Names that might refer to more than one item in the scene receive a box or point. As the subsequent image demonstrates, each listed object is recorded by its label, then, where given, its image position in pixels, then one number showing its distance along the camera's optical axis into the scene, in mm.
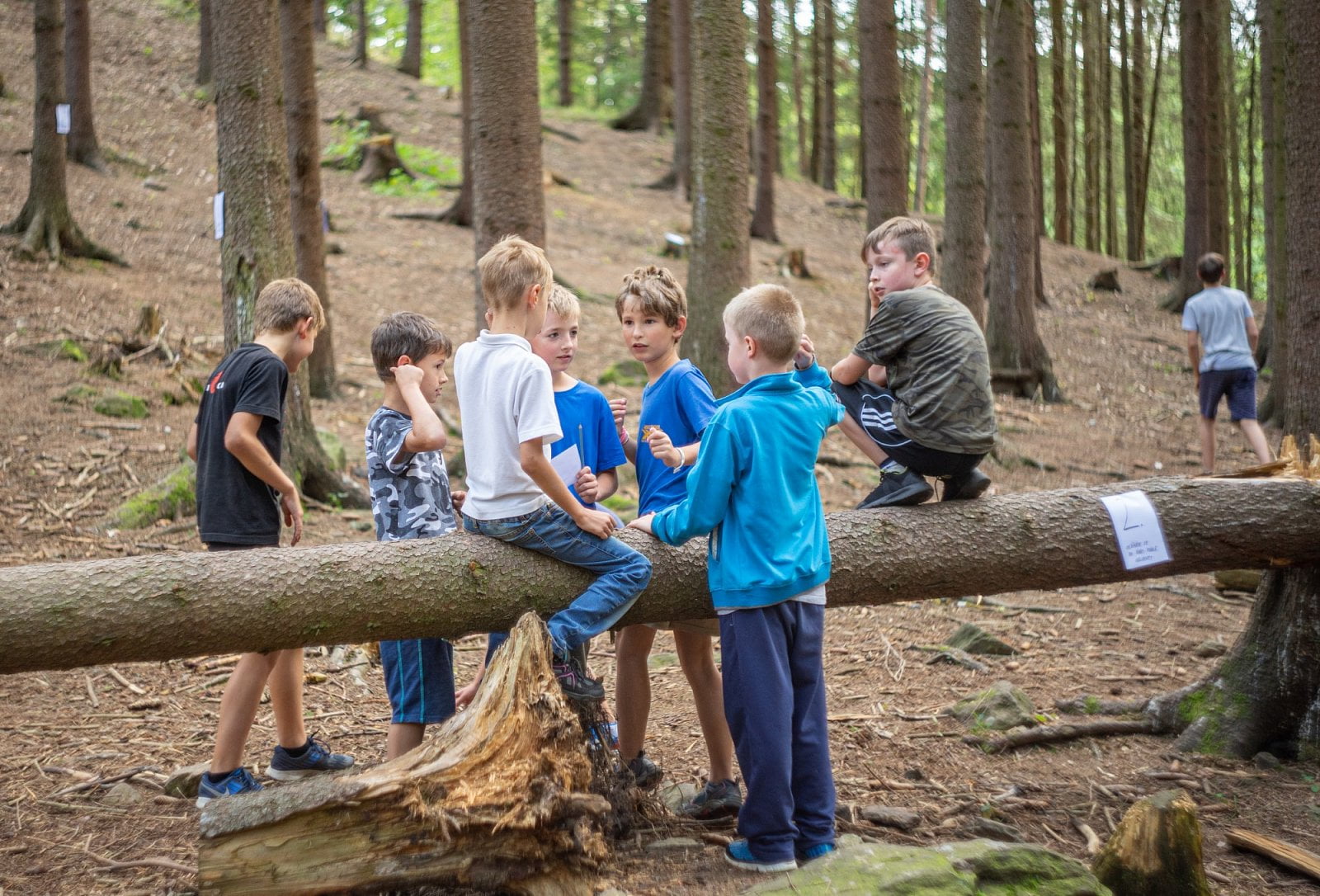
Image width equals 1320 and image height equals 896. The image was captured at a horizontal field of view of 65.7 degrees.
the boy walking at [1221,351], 9578
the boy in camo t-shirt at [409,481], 3824
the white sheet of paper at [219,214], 6814
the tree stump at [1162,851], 3334
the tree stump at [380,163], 18484
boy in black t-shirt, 3854
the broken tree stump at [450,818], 2955
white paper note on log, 4301
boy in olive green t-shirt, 4098
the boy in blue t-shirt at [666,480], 3822
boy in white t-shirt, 3281
